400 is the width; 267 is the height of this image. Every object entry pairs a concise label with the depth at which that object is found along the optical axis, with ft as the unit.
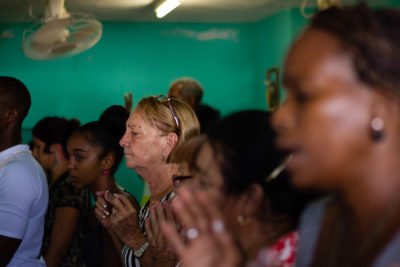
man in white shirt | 8.90
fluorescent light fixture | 20.54
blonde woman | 9.03
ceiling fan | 14.19
